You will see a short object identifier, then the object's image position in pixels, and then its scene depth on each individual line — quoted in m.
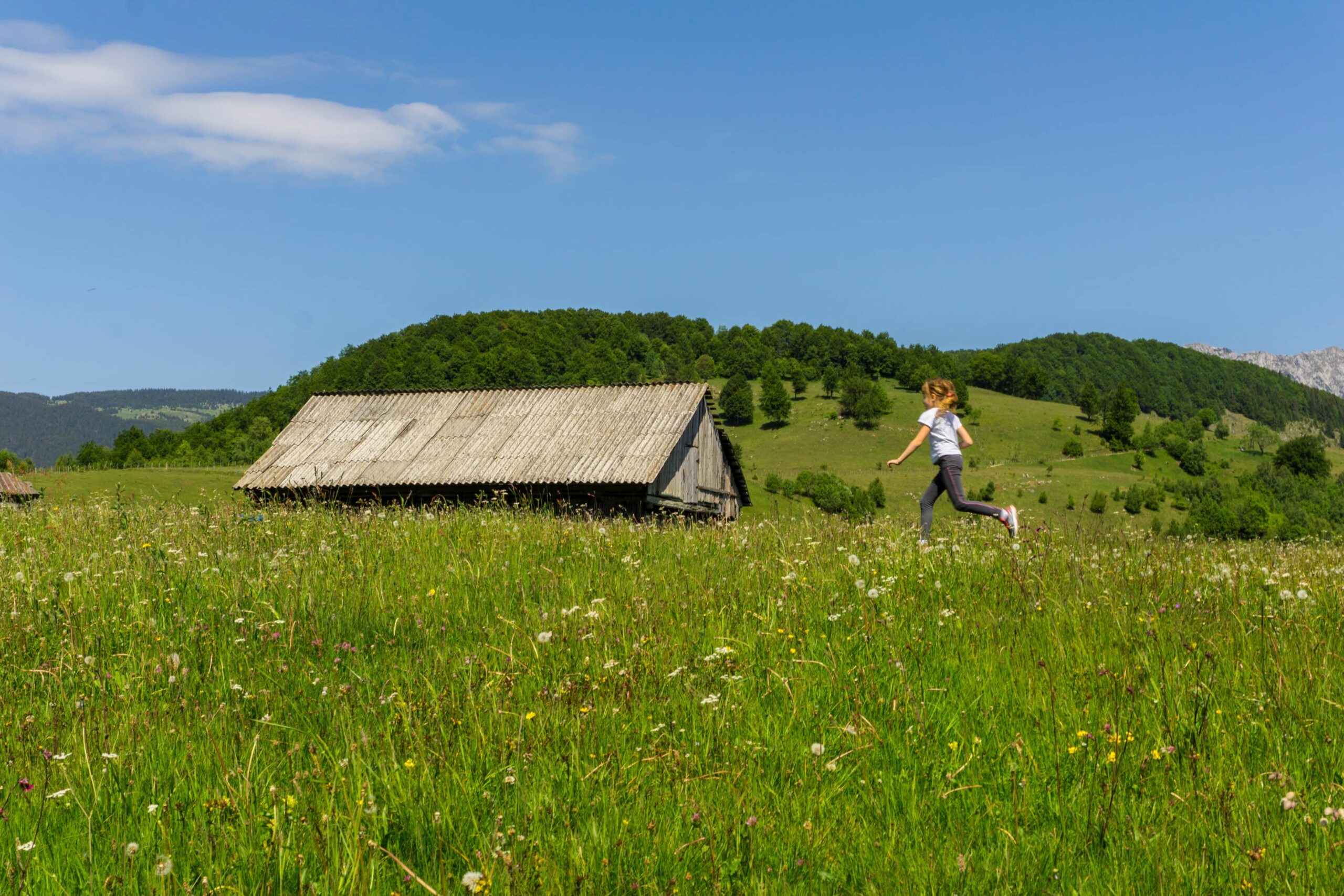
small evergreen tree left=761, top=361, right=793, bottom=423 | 173.12
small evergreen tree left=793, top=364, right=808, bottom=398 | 192.12
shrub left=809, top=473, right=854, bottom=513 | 119.56
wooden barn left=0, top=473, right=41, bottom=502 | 59.81
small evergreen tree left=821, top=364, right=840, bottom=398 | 189.12
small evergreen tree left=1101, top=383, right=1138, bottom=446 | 169.62
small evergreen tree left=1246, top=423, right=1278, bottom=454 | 192.00
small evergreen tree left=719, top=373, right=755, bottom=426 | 173.50
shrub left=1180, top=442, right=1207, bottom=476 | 158.50
